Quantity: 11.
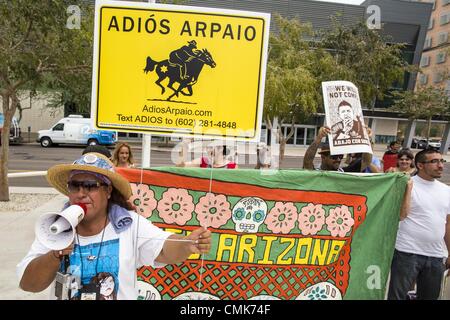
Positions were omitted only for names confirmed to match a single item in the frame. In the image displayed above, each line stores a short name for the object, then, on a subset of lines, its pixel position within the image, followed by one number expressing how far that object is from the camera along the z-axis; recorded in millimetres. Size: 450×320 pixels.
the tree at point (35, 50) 7535
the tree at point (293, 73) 12997
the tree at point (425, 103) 32438
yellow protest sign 2754
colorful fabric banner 3371
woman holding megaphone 1862
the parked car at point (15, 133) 25750
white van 25906
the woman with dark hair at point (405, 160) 5184
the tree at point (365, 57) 17573
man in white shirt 3520
